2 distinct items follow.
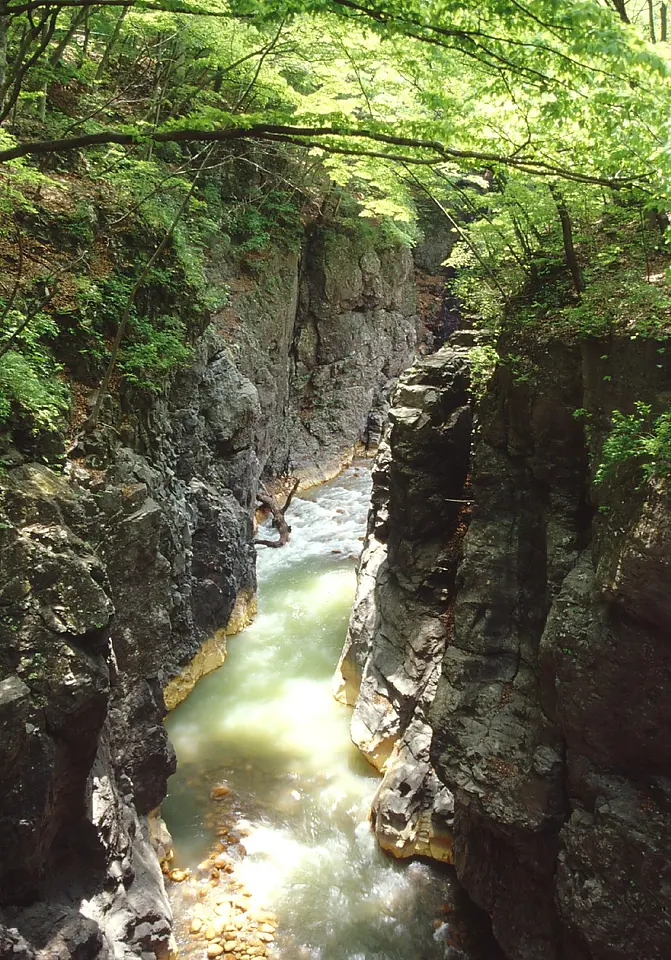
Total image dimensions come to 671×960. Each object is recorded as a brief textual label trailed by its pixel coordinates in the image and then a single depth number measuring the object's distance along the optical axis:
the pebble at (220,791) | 9.30
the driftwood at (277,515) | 17.60
